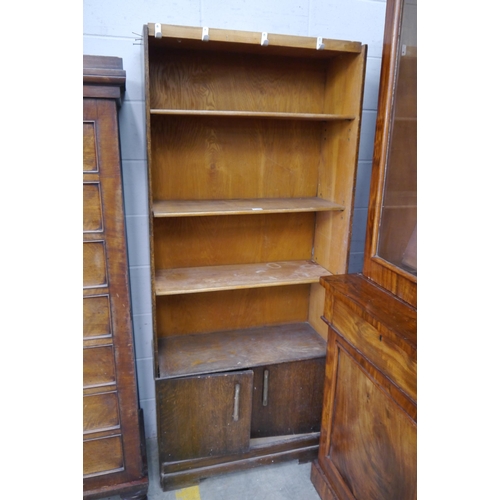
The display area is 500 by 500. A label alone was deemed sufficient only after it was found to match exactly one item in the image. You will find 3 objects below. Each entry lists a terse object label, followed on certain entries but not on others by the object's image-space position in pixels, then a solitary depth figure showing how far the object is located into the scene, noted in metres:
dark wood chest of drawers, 1.24
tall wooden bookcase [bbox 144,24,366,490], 1.62
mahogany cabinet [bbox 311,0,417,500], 1.11
